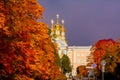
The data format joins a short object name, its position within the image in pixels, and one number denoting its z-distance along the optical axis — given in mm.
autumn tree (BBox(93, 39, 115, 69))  126619
